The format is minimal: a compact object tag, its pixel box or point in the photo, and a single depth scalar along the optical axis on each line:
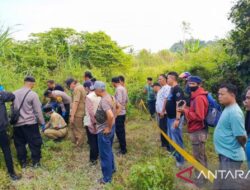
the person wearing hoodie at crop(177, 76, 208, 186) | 2.75
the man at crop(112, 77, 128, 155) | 4.15
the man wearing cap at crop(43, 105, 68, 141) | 4.54
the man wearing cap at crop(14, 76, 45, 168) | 3.50
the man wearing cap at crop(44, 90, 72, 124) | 4.91
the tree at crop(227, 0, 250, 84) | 4.41
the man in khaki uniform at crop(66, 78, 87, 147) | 4.26
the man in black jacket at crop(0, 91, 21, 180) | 3.16
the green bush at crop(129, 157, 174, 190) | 2.58
